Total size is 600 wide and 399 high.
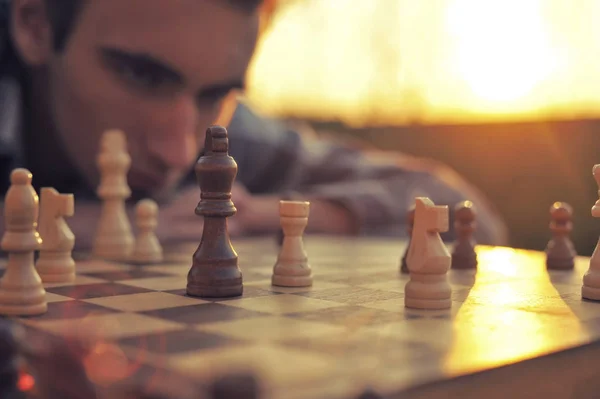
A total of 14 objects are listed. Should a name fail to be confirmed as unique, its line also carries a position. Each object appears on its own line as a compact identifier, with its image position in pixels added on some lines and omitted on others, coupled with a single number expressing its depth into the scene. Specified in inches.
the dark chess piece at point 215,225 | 28.1
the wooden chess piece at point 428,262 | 27.4
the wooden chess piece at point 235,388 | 19.0
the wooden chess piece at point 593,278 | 28.6
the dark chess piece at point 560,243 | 33.8
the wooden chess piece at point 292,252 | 29.7
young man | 40.0
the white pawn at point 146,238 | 33.9
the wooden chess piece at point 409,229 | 32.4
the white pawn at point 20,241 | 26.5
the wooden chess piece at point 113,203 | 34.6
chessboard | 23.2
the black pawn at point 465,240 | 33.4
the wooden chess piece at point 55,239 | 29.9
